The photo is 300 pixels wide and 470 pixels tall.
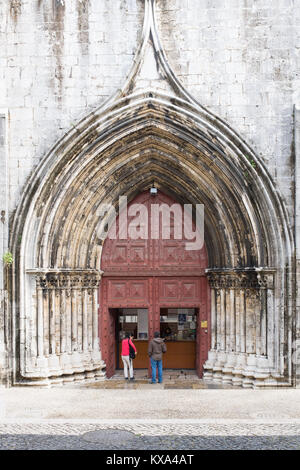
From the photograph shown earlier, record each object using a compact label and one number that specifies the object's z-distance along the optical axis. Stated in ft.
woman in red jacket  37.24
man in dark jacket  36.24
